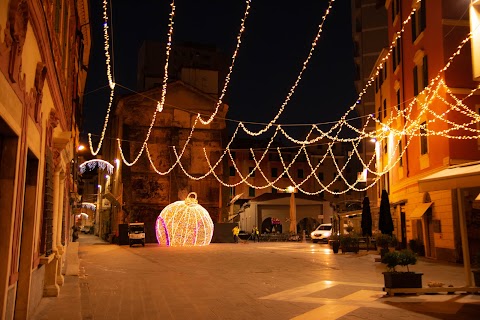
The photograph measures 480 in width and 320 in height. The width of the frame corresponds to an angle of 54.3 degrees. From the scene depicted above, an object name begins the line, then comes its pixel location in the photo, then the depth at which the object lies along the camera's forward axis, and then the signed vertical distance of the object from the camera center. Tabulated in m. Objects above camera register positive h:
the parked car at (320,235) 35.91 -0.69
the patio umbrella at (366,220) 23.02 +0.30
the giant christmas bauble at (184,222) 31.47 +0.22
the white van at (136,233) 31.08 -0.52
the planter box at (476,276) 10.00 -1.06
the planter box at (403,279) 9.78 -1.11
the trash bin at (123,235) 33.22 -0.70
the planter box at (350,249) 23.25 -1.13
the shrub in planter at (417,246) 20.45 -0.86
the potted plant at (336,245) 23.58 -0.95
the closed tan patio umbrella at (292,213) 37.94 +1.04
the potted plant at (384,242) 19.00 -0.63
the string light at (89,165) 32.81 +4.53
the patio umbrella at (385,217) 20.62 +0.41
